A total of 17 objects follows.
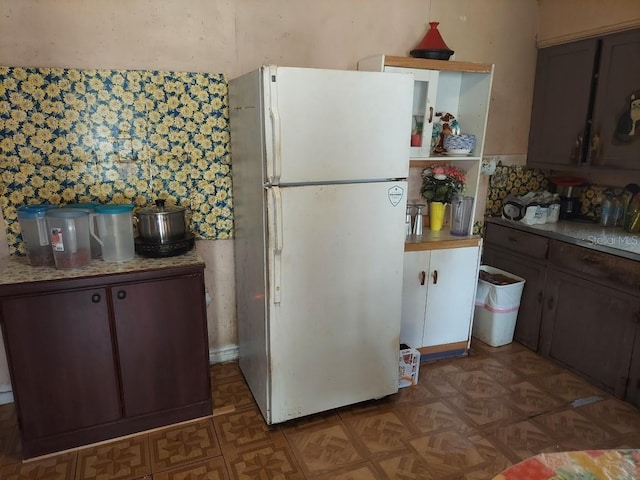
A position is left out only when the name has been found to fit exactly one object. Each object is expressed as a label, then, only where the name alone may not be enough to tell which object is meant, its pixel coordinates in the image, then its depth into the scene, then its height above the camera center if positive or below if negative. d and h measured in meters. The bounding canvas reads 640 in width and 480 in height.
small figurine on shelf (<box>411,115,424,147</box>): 2.82 +0.10
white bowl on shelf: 2.92 +0.03
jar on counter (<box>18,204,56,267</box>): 2.16 -0.43
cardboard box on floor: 2.68 -1.28
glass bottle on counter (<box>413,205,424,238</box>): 2.97 -0.49
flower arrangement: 2.98 -0.23
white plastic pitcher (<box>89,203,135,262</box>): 2.20 -0.42
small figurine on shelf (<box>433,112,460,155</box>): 3.04 +0.13
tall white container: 3.09 -1.09
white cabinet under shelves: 2.82 -0.96
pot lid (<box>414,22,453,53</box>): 2.79 +0.66
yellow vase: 3.04 -0.45
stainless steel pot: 2.26 -0.39
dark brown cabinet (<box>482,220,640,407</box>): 2.53 -0.95
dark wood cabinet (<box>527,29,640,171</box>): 2.71 +0.29
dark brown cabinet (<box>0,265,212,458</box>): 2.00 -0.98
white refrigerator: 2.01 -0.39
